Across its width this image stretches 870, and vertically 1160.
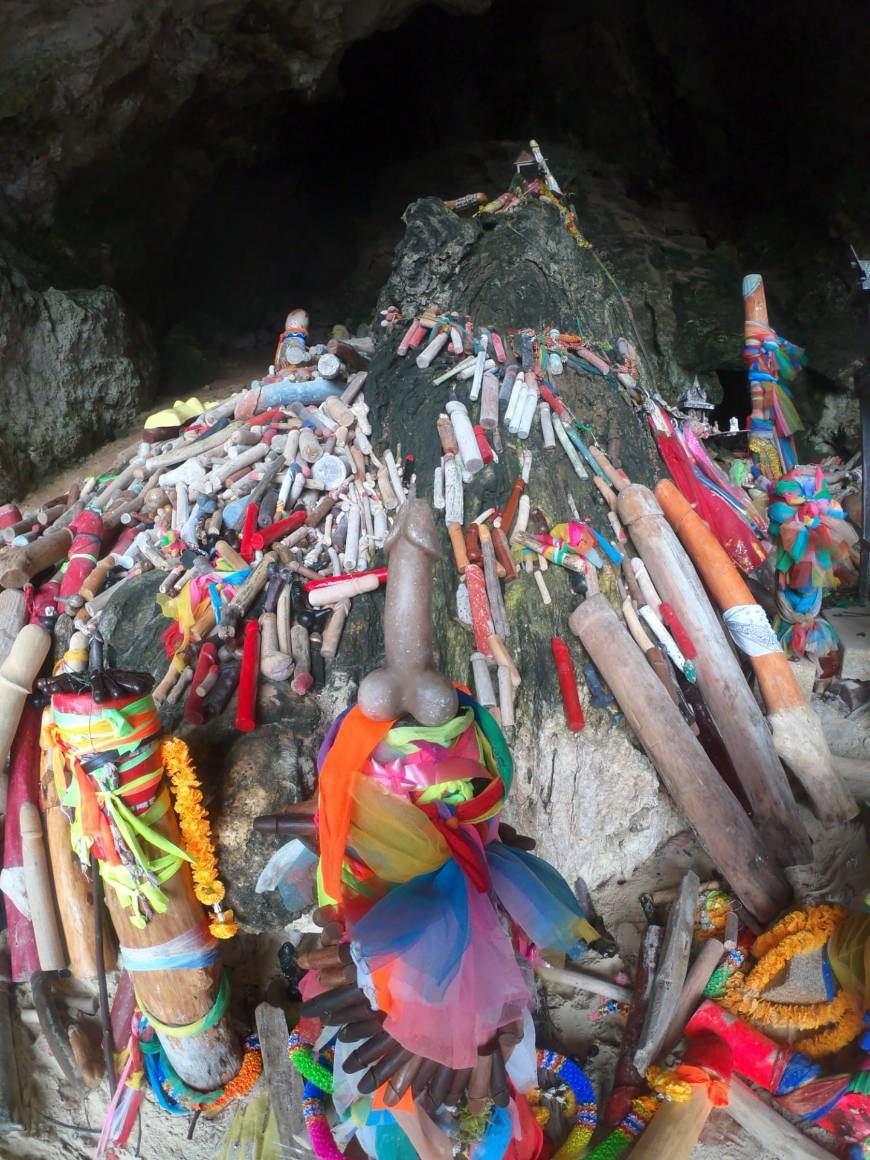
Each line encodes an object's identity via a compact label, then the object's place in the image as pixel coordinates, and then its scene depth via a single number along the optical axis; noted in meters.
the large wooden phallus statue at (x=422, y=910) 1.58
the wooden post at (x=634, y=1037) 2.47
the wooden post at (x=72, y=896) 2.89
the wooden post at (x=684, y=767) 3.09
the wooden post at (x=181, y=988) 2.33
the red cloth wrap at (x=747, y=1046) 2.53
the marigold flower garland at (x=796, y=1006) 2.58
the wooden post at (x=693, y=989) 2.63
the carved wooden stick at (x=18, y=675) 3.05
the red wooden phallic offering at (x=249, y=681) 2.83
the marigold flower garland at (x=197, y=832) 2.32
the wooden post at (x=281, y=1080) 2.47
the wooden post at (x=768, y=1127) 2.28
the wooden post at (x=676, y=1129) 2.27
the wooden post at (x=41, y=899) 2.92
